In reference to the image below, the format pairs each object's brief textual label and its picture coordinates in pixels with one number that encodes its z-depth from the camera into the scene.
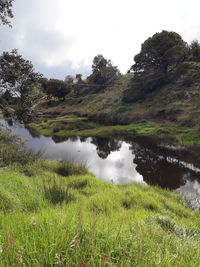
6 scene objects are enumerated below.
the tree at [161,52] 48.72
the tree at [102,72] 83.81
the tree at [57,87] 74.18
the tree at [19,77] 11.68
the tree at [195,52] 55.69
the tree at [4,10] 12.37
